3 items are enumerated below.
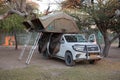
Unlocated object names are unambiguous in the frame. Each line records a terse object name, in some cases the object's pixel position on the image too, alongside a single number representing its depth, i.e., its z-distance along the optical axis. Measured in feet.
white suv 18.00
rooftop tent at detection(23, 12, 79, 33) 20.31
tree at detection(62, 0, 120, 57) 20.94
